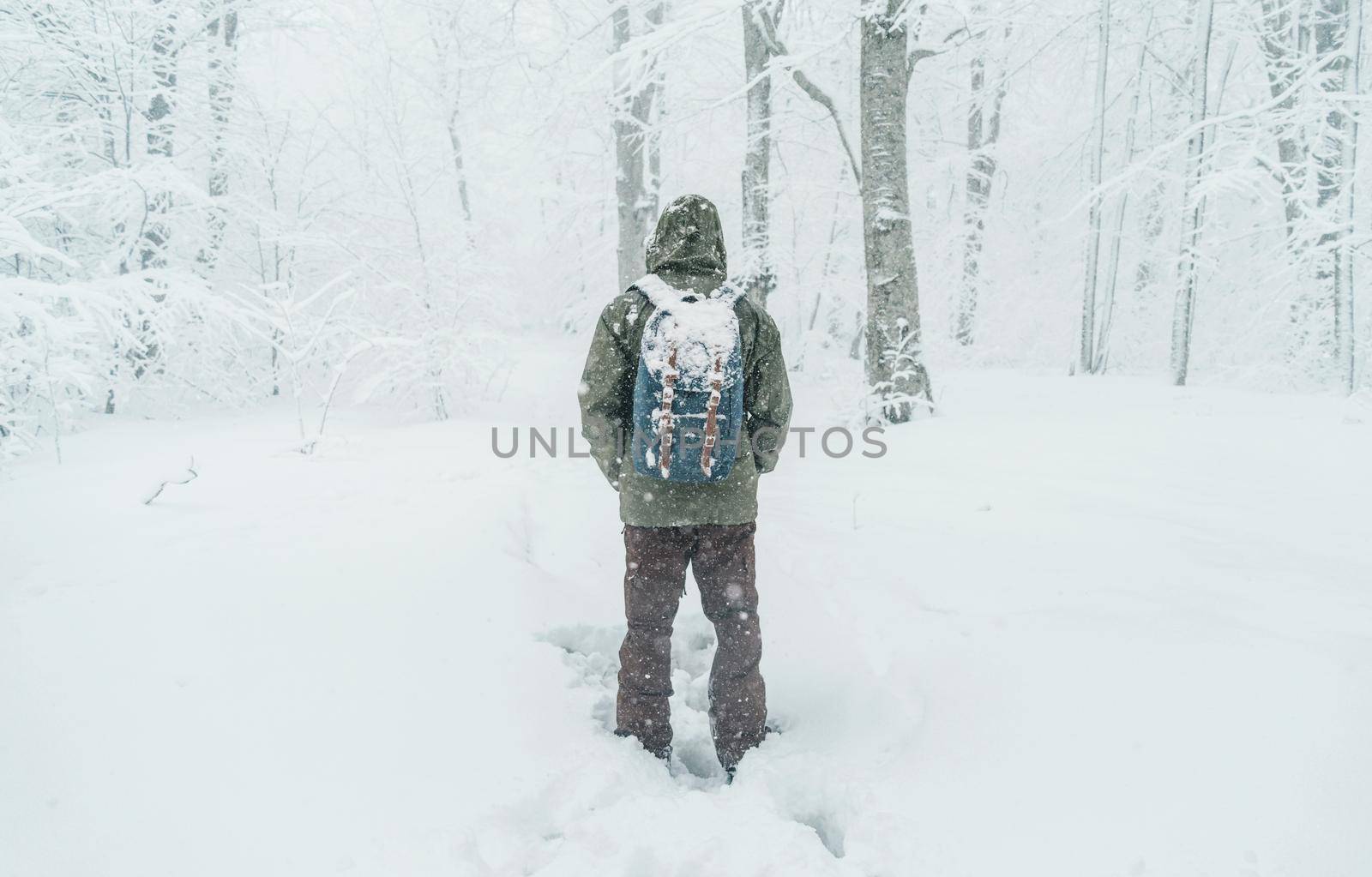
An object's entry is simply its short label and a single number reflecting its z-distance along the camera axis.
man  2.43
